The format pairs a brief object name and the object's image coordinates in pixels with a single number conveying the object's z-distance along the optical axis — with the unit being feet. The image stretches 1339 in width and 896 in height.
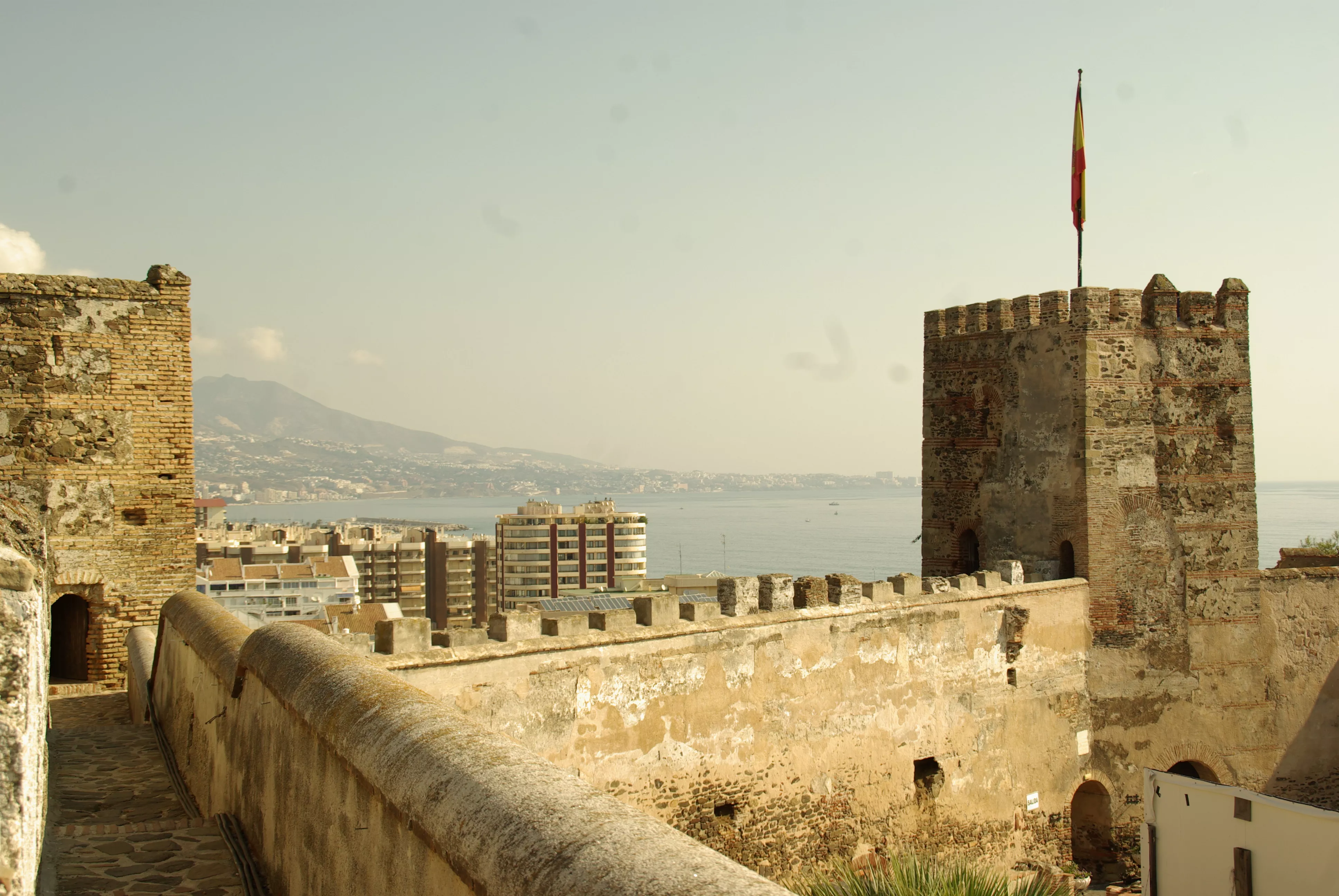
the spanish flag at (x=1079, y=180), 53.93
